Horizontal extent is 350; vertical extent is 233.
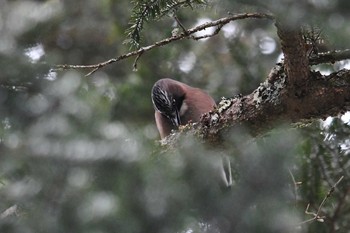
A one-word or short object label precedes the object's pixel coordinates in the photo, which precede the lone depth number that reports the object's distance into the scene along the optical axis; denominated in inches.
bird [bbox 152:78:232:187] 347.9
